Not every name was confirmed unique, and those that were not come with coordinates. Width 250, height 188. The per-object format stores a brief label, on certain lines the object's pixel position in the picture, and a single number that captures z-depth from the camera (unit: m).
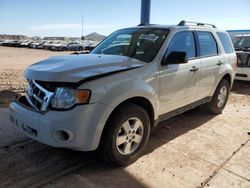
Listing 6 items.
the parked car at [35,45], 40.58
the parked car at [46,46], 38.12
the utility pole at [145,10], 5.55
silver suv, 2.14
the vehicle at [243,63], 6.43
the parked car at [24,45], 42.71
